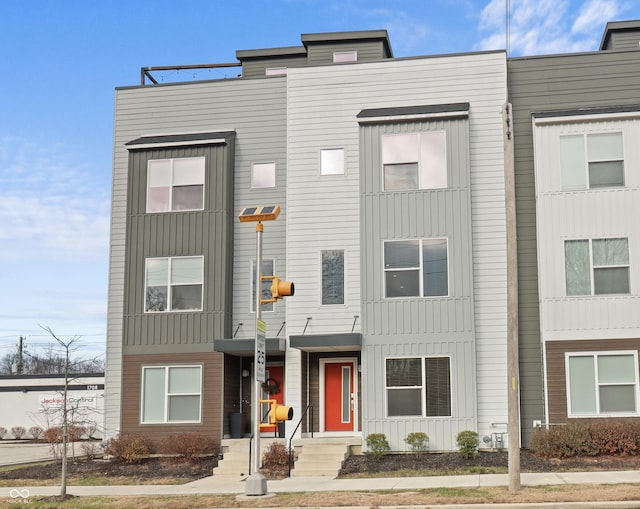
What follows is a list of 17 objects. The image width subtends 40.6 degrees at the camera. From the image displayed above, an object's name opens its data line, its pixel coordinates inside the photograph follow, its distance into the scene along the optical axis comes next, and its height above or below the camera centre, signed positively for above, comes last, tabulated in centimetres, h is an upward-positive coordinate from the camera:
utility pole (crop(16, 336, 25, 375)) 6531 +166
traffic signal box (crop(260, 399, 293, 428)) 1673 -53
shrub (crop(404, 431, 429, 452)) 2223 -140
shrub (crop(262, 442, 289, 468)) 2164 -178
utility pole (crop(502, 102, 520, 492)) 1570 +138
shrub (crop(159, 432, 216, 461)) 2341 -159
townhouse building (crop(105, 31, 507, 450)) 2312 +388
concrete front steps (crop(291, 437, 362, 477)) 2094 -171
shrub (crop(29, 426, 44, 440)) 4297 -225
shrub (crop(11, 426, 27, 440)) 4406 -225
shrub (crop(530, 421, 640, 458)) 2047 -130
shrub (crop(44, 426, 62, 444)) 2672 -155
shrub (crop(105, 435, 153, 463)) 2352 -168
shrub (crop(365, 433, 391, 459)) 2222 -148
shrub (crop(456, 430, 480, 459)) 2156 -143
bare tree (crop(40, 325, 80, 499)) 1773 -109
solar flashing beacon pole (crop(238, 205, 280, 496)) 1681 +71
